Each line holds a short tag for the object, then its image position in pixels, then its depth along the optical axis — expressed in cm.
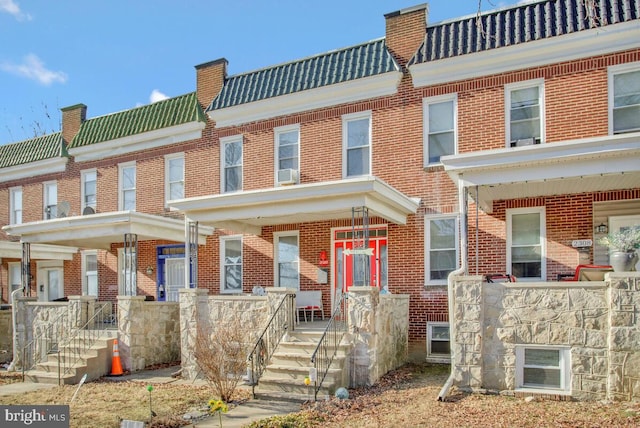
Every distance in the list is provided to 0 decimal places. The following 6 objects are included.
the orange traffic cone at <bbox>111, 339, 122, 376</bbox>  1276
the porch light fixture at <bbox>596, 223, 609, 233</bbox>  1109
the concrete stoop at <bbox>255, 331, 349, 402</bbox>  955
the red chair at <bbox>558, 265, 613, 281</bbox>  904
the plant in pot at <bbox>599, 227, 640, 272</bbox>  876
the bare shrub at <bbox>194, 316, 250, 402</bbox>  955
